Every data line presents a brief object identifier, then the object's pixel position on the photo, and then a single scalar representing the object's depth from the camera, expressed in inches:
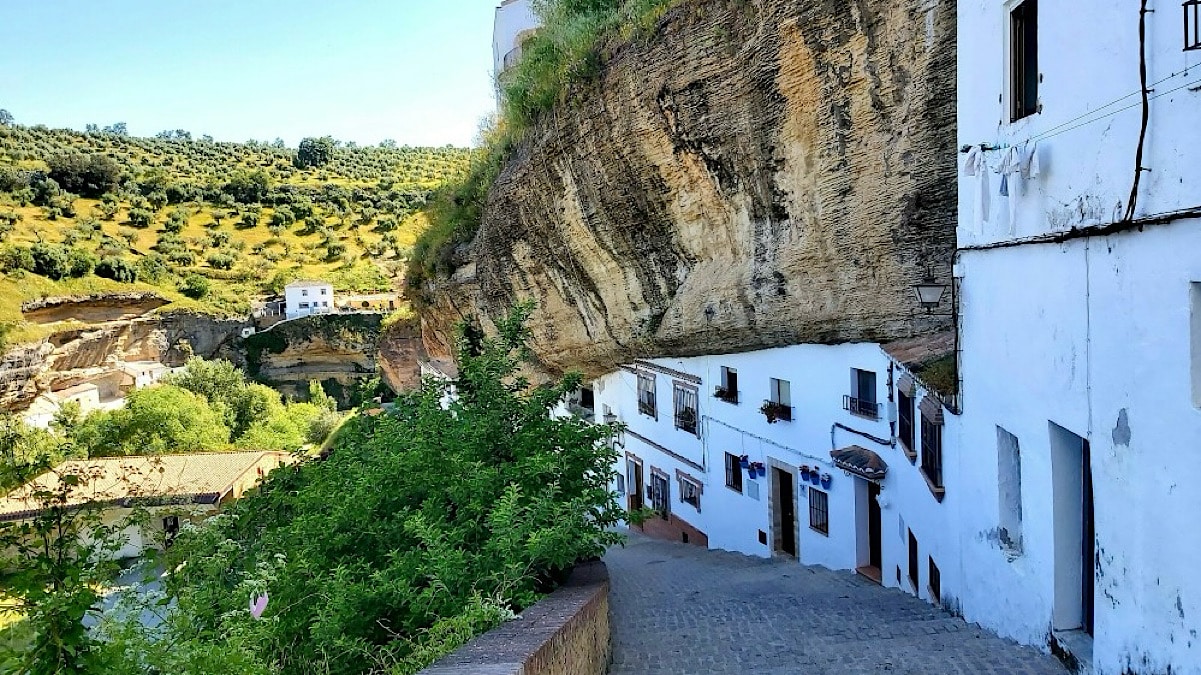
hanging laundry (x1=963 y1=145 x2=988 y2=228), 256.1
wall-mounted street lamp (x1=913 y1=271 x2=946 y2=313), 327.0
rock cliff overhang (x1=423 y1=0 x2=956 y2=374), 335.9
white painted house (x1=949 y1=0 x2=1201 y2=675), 157.2
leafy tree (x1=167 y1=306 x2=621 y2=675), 216.5
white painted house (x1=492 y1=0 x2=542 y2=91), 864.9
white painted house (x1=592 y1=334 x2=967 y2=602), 368.2
